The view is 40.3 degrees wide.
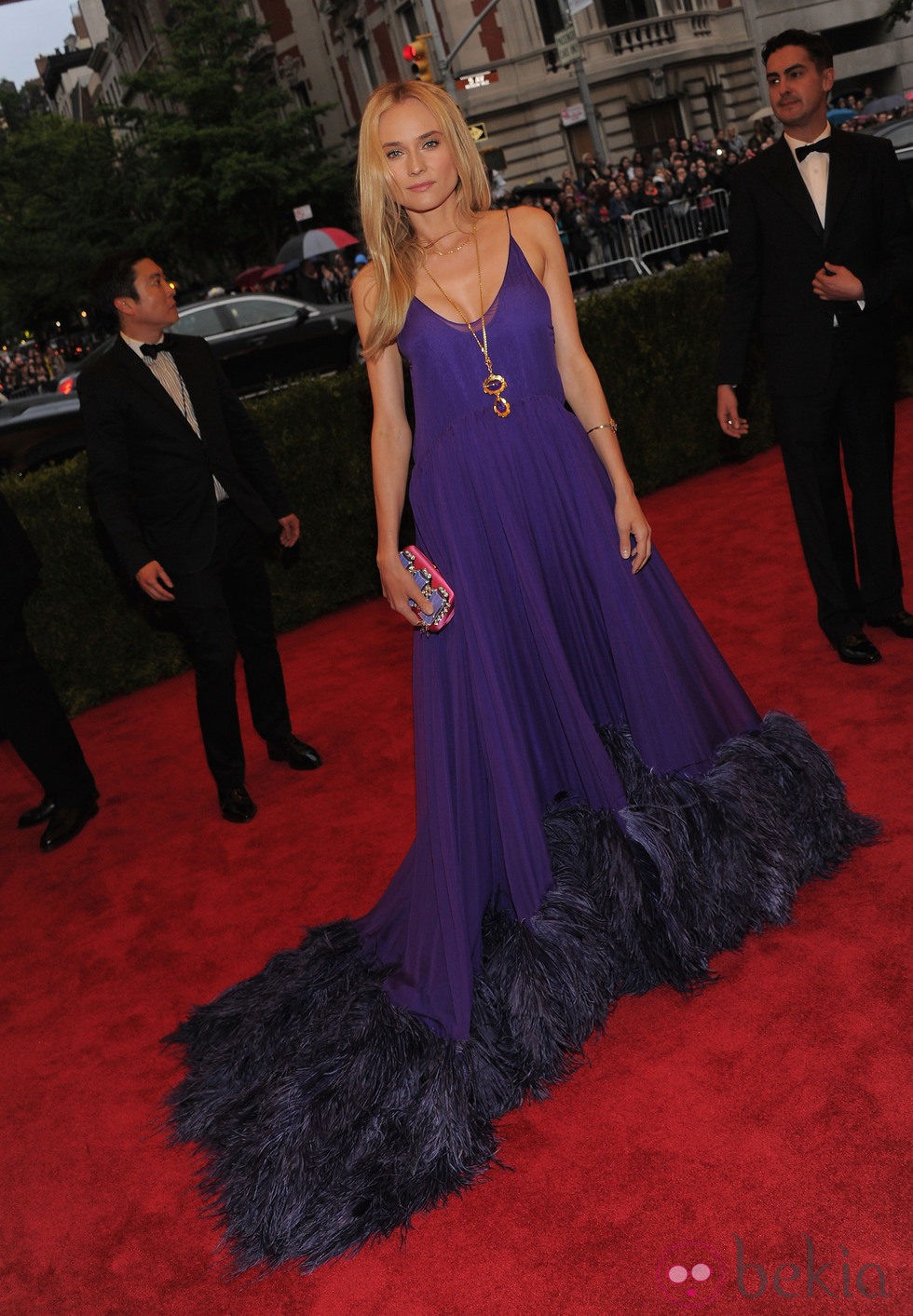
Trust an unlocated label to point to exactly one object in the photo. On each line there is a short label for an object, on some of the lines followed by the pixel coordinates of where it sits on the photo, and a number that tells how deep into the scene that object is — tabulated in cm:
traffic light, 1772
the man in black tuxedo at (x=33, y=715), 527
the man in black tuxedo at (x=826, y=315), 449
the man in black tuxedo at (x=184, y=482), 473
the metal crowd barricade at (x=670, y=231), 2077
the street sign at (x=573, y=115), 3434
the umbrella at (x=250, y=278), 2898
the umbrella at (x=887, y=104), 2714
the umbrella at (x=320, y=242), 2538
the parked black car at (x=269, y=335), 1516
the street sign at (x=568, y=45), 2722
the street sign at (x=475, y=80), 2603
